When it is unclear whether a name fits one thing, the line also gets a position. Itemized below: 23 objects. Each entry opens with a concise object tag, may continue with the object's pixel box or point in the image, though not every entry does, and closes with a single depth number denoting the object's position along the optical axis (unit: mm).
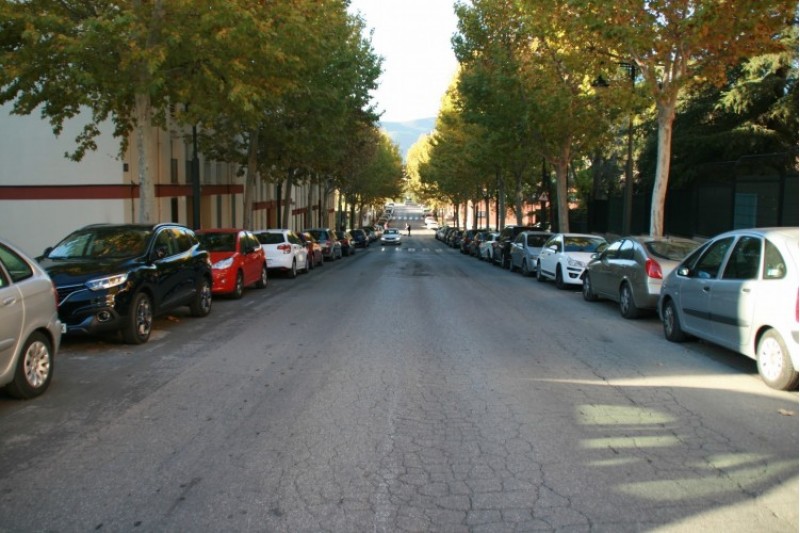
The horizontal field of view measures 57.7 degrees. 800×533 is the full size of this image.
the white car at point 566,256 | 17344
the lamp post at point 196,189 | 21797
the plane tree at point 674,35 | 14398
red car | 14695
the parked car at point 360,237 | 53969
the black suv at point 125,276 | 8812
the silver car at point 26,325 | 6160
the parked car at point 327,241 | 32719
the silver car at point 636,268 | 11648
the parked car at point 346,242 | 40194
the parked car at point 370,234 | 62075
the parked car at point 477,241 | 37409
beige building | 23625
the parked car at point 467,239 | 43094
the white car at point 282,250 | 20875
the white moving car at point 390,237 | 60125
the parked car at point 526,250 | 22375
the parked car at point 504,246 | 27419
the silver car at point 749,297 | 6855
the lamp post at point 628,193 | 21734
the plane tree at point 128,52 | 13586
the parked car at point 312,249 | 26370
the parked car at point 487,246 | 31766
